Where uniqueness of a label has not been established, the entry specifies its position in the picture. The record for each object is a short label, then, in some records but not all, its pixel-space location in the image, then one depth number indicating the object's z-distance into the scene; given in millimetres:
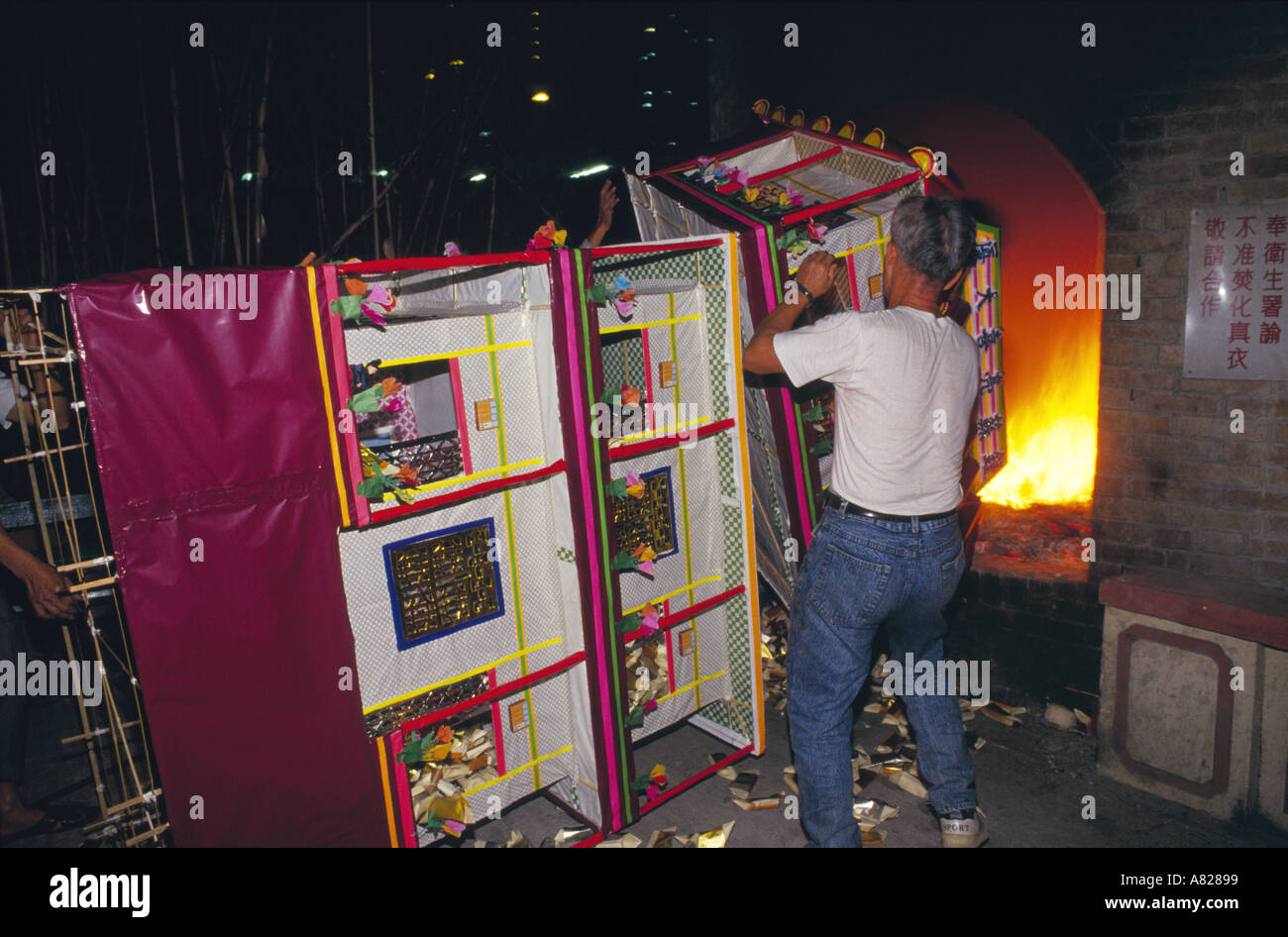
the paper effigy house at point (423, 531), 2498
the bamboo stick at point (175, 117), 4508
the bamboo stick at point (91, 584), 2628
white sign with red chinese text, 3994
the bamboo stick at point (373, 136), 4789
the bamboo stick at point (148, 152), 4859
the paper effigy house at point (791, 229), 3902
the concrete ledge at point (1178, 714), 3738
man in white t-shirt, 2883
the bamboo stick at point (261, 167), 4336
